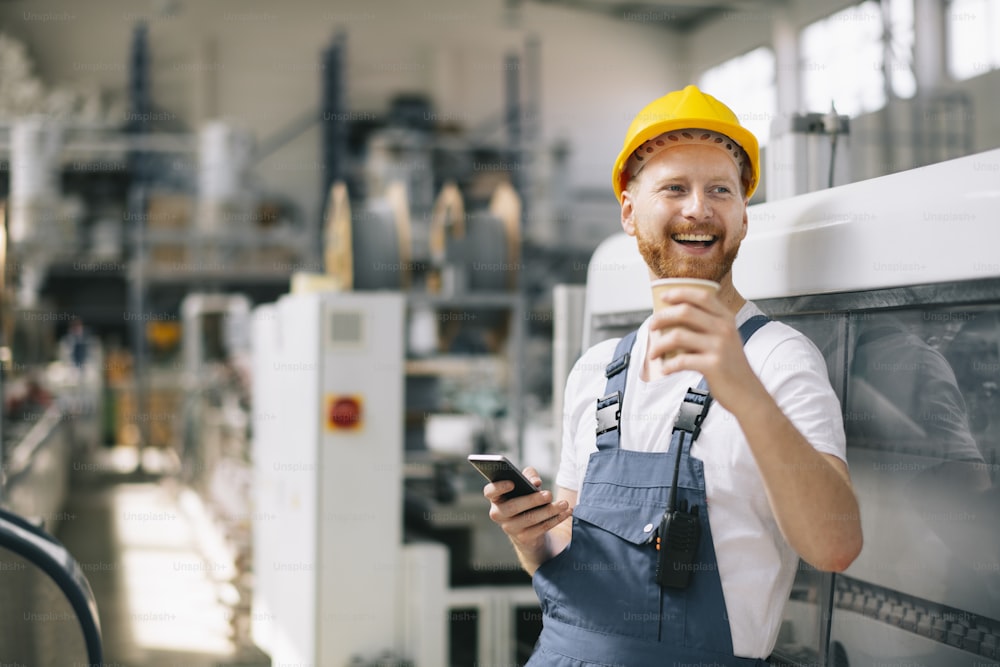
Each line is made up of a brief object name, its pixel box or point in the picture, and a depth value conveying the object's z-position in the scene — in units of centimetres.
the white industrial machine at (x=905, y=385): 136
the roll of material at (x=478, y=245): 553
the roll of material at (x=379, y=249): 491
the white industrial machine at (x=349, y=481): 367
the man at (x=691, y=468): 121
